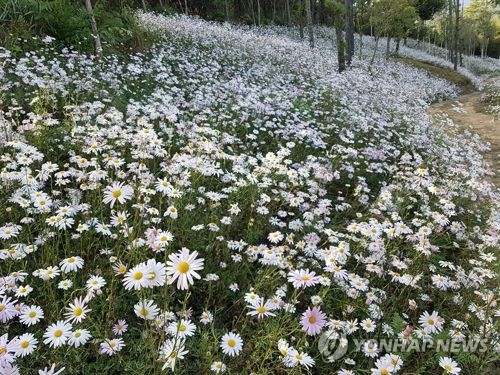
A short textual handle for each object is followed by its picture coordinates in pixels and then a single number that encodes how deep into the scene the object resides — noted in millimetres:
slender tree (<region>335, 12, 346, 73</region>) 12805
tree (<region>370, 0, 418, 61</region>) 22044
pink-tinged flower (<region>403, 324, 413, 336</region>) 2109
